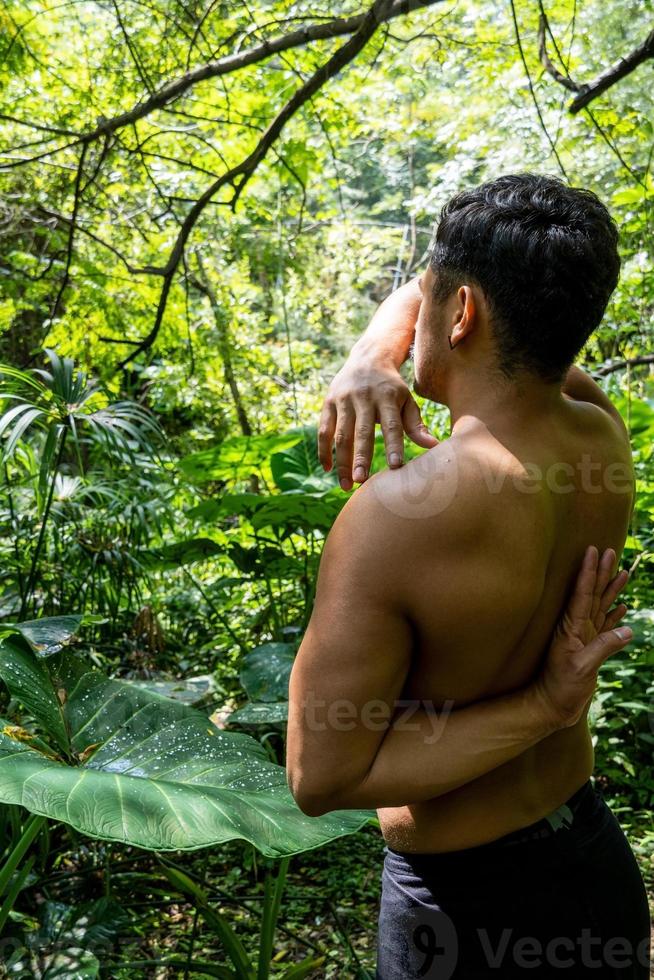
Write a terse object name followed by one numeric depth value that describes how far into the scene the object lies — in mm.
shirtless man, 854
